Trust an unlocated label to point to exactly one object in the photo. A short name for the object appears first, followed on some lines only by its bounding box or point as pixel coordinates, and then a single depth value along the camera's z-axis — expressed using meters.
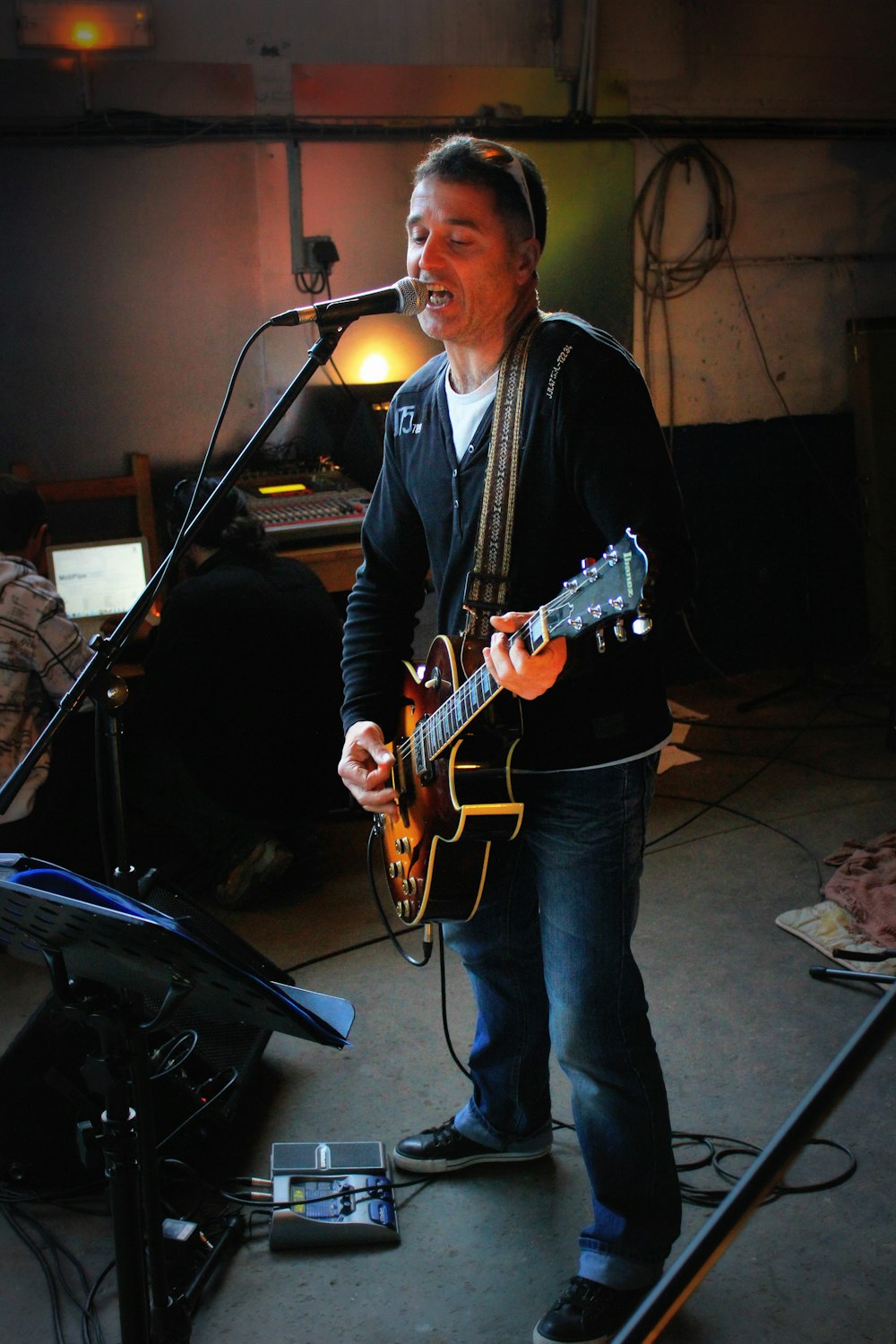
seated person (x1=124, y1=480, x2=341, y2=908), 3.53
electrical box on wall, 4.50
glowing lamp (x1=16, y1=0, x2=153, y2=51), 4.02
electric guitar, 1.55
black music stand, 1.39
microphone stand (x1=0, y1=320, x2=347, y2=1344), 1.59
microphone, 1.75
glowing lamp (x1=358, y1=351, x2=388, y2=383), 4.79
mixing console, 4.12
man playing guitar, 1.72
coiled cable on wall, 5.04
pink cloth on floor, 3.22
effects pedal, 2.23
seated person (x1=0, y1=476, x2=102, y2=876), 3.12
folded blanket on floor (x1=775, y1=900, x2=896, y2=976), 3.16
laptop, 4.10
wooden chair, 4.30
